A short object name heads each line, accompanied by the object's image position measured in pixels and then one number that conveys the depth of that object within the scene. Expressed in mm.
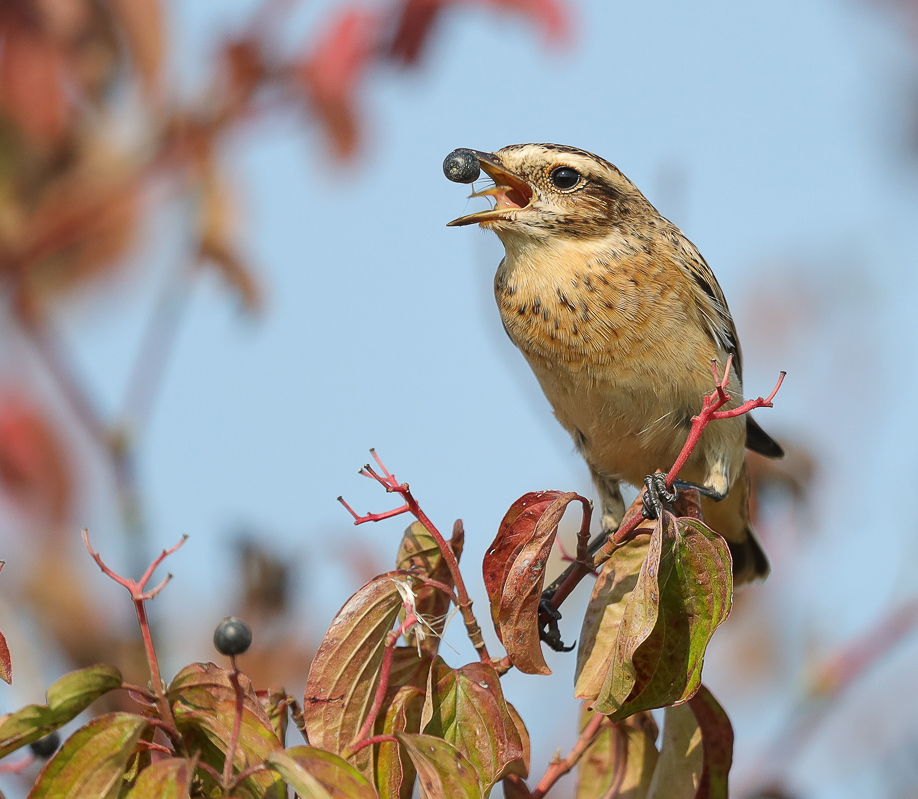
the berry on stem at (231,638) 4937
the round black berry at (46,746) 6477
